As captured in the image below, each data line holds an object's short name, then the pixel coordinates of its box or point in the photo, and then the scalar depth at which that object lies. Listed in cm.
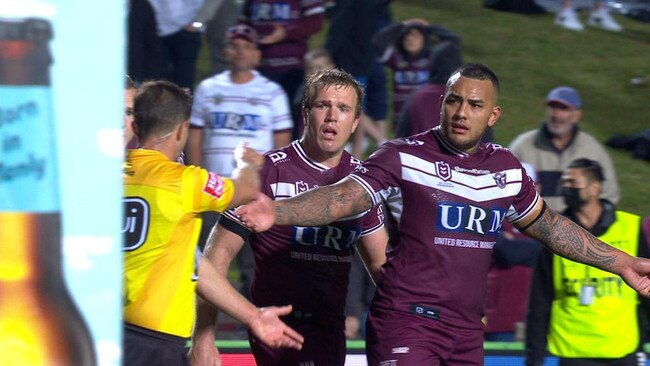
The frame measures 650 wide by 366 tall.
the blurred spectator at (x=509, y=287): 1584
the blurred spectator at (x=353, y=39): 1892
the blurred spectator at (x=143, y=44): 1842
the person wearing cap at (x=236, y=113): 1602
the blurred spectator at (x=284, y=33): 1866
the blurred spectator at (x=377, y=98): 2014
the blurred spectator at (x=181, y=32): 1872
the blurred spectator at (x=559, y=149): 1659
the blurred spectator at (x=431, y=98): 1569
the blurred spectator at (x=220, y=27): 1931
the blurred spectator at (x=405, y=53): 2009
